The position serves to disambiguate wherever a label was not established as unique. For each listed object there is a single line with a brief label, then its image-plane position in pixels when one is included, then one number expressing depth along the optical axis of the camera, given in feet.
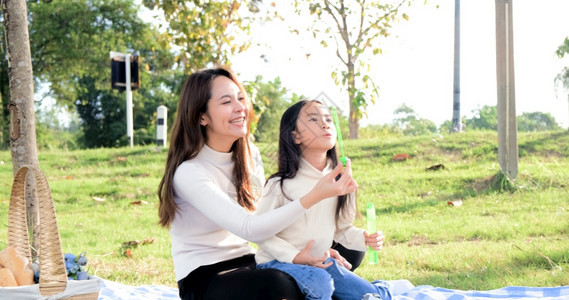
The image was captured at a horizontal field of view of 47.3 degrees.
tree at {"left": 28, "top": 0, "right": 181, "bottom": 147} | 60.64
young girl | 7.57
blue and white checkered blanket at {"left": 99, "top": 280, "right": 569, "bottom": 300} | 10.69
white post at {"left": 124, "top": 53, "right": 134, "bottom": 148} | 41.97
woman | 7.37
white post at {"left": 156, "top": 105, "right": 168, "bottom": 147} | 37.91
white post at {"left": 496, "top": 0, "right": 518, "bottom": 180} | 20.93
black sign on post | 42.93
